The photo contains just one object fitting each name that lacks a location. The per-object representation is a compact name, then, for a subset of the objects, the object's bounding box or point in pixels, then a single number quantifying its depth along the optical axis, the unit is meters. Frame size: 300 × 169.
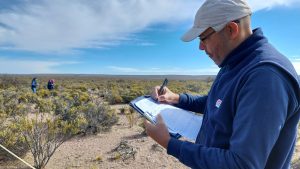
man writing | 0.78
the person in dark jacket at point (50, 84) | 14.53
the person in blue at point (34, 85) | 12.98
